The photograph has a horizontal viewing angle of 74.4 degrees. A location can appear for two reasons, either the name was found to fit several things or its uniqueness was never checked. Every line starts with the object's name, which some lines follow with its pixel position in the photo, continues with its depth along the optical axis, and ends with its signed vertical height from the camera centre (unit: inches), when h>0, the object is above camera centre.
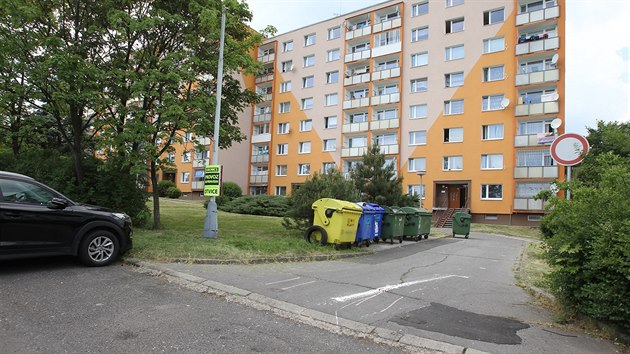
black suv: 269.1 -27.6
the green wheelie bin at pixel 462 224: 809.5 -47.1
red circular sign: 278.4 +38.1
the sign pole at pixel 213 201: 450.9 -10.6
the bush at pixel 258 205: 1148.5 -35.7
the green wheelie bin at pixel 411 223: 642.8 -38.2
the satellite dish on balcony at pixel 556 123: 1113.3 +218.3
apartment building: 1240.8 +351.6
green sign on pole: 452.8 +11.5
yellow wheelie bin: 435.2 -28.3
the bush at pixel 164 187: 1878.4 +11.8
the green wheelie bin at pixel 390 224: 554.3 -35.4
